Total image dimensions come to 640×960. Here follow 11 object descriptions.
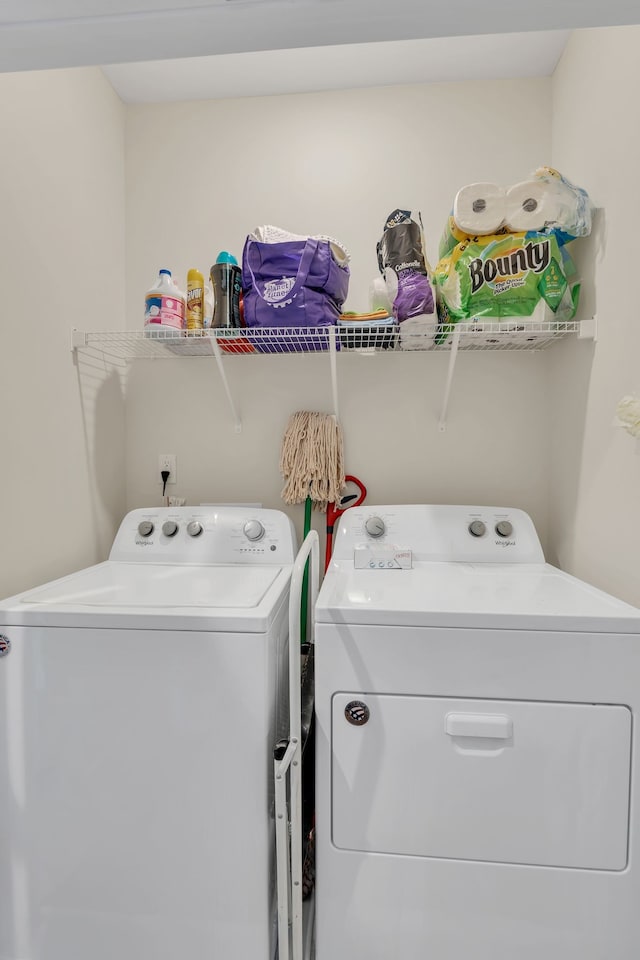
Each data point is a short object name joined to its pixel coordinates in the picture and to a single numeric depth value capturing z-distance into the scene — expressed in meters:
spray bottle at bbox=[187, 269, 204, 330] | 1.75
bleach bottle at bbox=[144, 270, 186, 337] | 1.72
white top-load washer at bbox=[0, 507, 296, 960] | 1.15
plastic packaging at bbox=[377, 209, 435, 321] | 1.61
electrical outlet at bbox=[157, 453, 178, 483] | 2.09
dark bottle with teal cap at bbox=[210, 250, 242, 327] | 1.71
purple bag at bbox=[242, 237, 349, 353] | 1.62
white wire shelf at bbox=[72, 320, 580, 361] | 1.67
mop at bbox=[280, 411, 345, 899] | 1.93
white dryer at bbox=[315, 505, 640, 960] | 1.11
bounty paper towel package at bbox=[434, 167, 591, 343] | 1.57
